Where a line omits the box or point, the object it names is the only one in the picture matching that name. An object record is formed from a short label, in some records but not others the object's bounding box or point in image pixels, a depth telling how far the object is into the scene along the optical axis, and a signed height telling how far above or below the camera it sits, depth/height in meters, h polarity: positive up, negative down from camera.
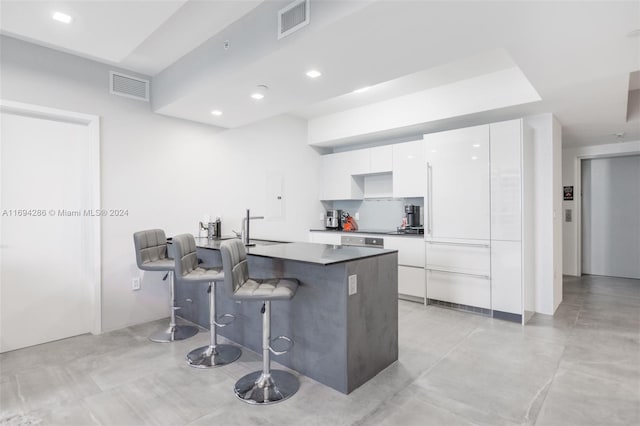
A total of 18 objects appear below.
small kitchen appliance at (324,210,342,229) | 5.68 -0.12
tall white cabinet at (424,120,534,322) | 3.63 -0.09
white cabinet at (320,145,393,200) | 5.11 +0.65
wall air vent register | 3.53 +1.39
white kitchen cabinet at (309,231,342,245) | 5.25 -0.40
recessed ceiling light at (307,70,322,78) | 2.69 +1.14
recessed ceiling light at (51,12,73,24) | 2.29 +1.37
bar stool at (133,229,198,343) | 3.18 -0.47
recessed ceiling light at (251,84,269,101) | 3.04 +1.15
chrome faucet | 3.55 -0.21
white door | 3.03 -0.15
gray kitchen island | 2.29 -0.76
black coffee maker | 4.88 -0.05
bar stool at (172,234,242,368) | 2.69 -0.54
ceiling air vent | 2.17 +1.31
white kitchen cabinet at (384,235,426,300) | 4.41 -0.72
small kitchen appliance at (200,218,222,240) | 4.09 -0.20
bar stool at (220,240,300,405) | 2.13 -0.54
